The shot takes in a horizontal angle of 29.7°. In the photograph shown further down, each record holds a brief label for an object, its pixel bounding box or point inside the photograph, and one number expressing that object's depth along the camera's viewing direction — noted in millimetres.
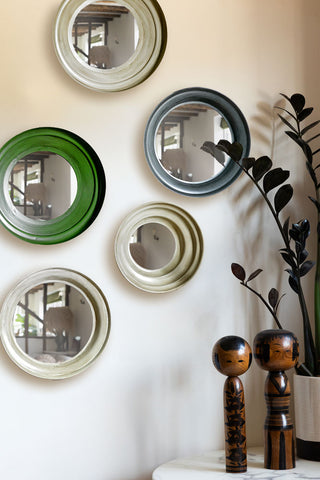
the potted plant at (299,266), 1630
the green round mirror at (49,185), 1675
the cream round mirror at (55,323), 1652
